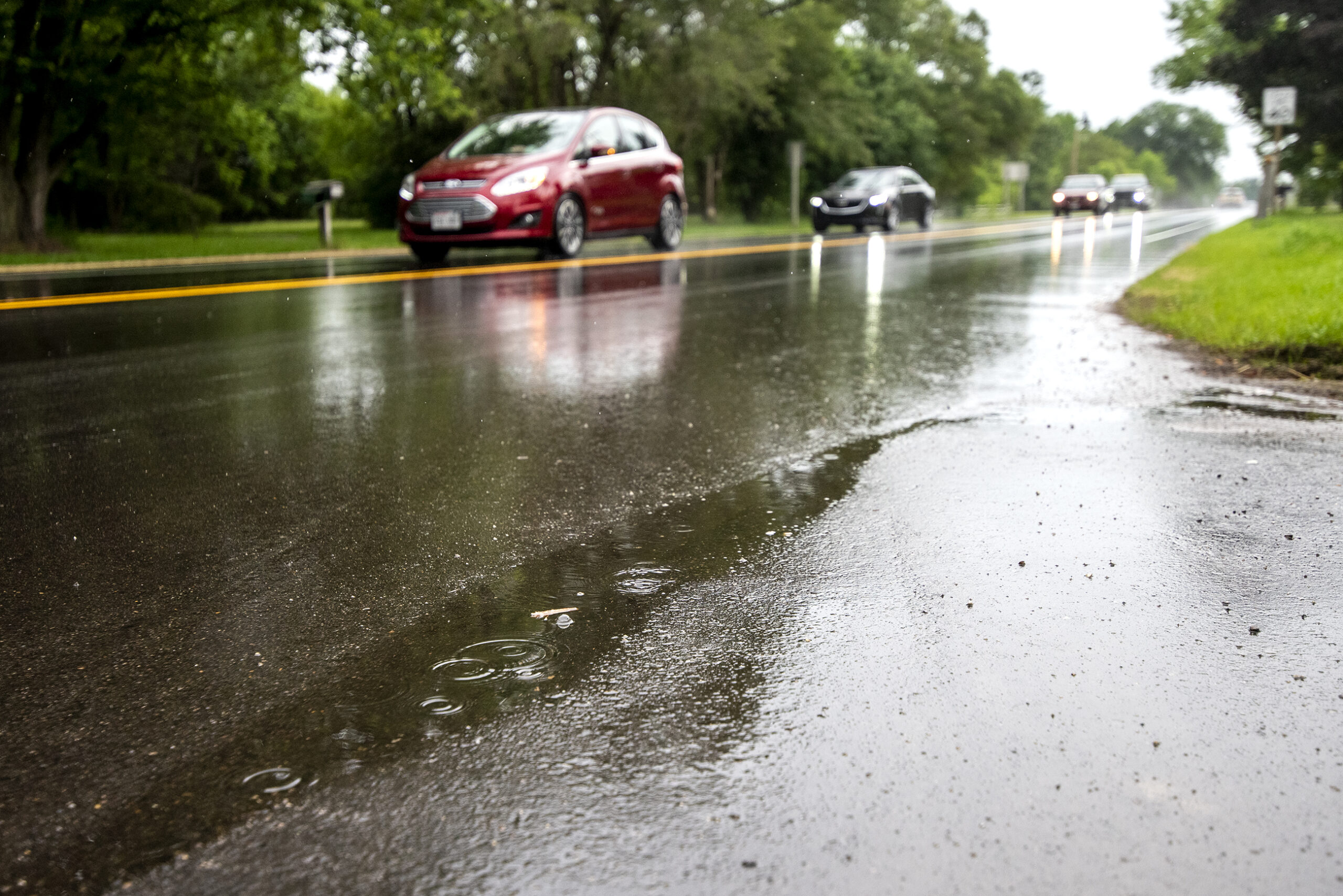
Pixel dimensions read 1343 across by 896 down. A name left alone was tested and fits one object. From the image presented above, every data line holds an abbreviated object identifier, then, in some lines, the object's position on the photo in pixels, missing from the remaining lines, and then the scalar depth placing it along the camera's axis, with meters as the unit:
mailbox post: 21.53
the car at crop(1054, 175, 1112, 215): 47.19
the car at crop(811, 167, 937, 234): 29.16
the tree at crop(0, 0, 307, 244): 18.55
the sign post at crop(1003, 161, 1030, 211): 58.06
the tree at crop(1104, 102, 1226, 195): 172.75
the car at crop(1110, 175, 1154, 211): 61.56
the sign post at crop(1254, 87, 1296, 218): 24.27
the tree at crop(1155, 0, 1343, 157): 34.53
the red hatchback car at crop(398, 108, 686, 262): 15.23
